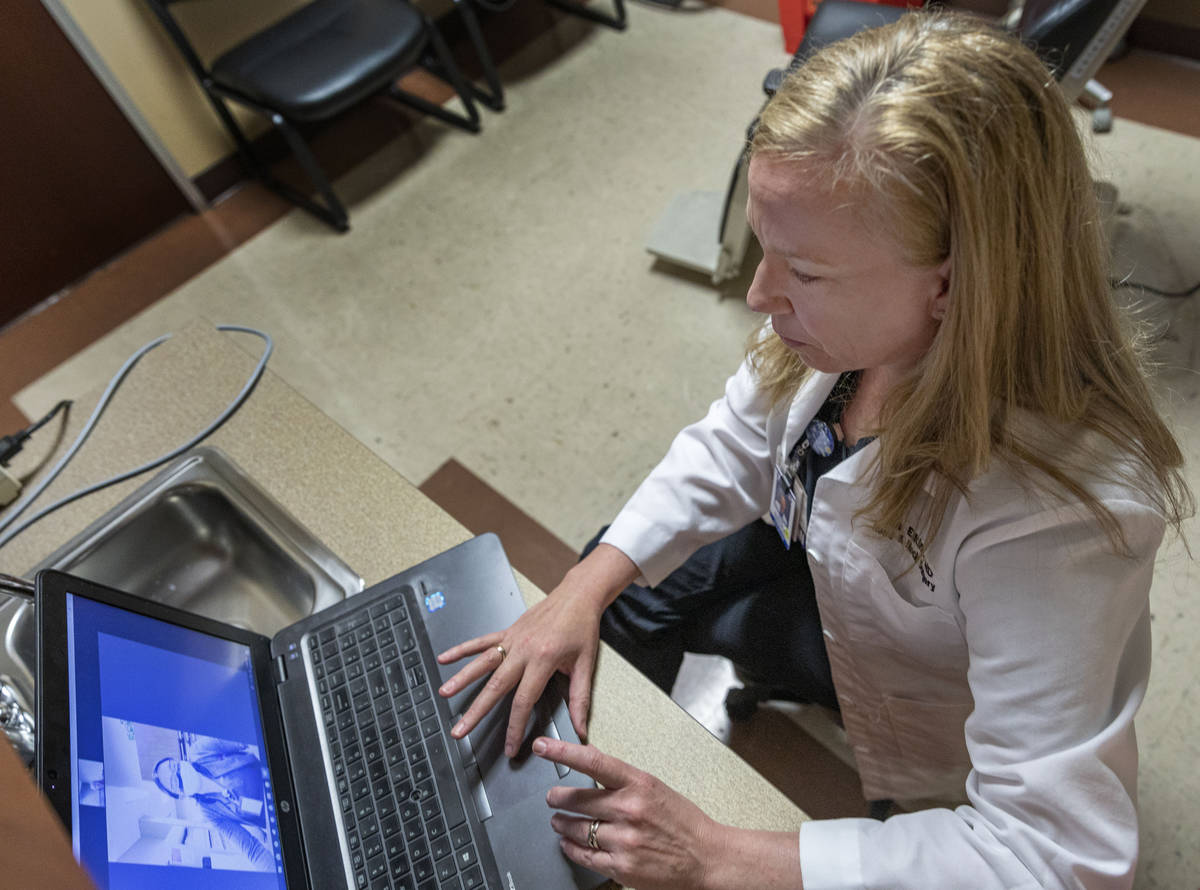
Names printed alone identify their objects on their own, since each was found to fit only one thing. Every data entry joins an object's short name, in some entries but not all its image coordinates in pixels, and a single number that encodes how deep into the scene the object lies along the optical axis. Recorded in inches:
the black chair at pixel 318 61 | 89.1
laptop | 23.4
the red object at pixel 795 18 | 98.5
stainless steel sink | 37.3
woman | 22.6
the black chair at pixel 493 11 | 104.8
